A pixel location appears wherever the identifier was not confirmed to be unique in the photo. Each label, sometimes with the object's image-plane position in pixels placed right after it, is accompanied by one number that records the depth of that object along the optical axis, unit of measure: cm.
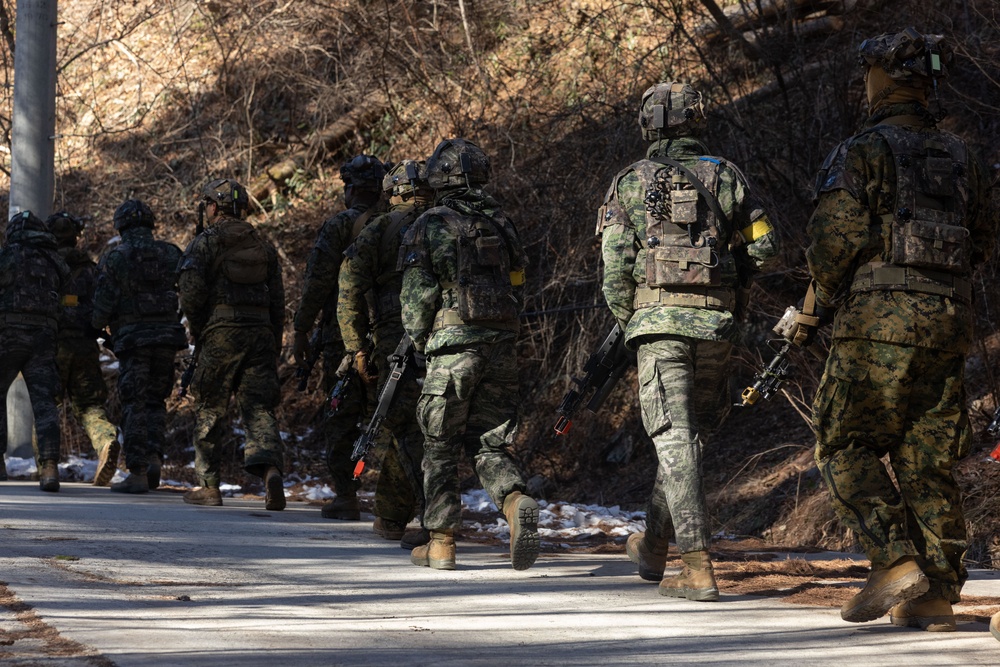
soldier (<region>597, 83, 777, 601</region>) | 1132
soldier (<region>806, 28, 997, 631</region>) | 987
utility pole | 2361
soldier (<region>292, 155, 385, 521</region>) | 1728
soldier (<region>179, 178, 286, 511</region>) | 1852
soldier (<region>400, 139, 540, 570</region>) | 1296
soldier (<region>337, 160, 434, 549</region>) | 1516
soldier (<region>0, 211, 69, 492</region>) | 2016
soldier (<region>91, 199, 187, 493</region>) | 2016
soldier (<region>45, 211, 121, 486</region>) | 2136
